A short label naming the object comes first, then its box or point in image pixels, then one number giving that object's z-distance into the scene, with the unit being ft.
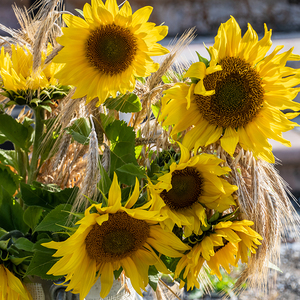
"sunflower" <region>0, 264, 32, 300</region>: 4.05
